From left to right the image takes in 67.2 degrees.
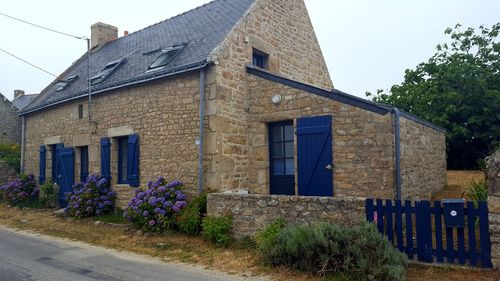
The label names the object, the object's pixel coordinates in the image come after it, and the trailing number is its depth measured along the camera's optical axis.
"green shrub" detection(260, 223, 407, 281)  4.85
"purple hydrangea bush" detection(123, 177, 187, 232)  8.39
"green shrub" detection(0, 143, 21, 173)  16.56
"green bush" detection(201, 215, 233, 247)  7.01
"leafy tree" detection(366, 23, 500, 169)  14.48
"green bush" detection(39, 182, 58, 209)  13.34
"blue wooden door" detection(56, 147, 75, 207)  12.84
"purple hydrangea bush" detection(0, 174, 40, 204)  14.28
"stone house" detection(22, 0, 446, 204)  7.94
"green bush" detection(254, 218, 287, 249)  6.21
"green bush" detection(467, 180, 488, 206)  6.49
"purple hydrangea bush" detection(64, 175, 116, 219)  10.84
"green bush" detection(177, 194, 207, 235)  7.87
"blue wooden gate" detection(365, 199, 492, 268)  4.93
